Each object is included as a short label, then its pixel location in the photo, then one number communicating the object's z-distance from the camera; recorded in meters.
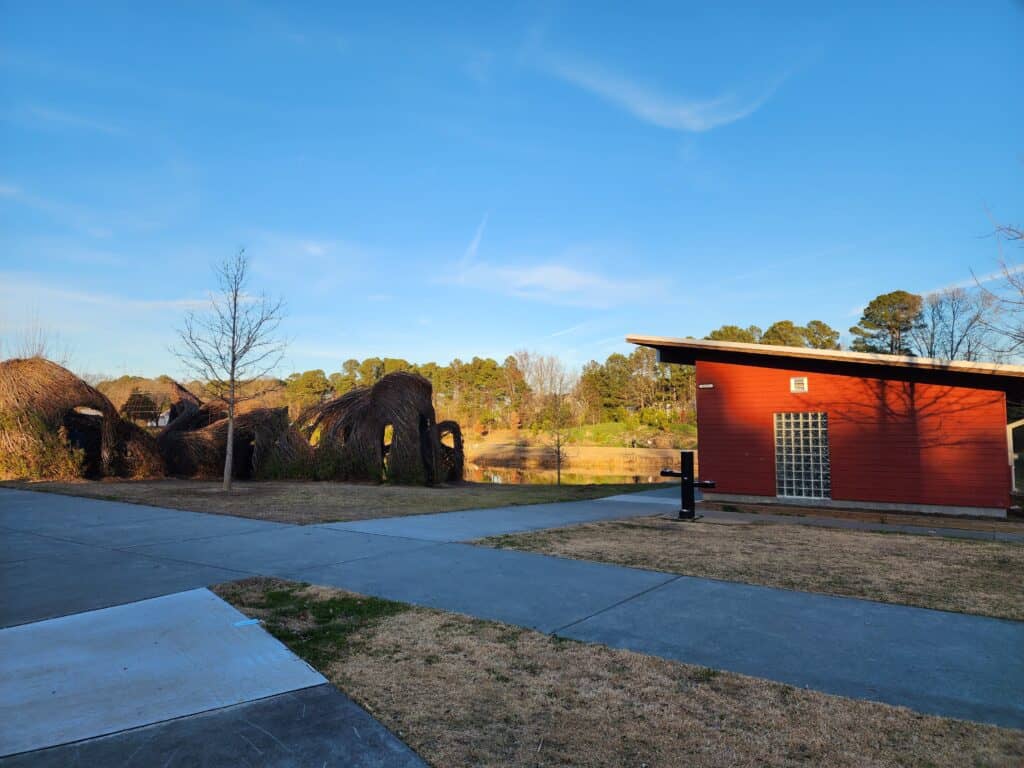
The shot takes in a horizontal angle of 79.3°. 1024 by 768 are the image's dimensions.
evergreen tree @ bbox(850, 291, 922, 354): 43.12
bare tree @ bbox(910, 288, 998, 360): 38.81
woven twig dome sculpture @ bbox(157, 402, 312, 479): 19.55
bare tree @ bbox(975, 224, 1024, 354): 11.15
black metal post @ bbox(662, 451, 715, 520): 11.60
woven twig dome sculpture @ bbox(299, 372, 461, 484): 18.33
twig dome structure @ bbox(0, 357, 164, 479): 16.49
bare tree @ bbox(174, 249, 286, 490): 16.03
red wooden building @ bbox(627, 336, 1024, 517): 12.21
